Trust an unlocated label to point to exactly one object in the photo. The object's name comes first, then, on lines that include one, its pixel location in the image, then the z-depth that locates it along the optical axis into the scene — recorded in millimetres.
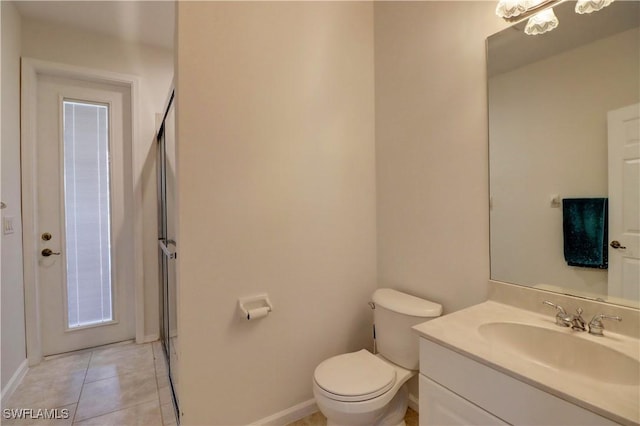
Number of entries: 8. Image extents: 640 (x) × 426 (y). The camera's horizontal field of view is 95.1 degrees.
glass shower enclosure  1661
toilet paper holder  1470
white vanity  722
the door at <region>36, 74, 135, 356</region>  2340
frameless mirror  1007
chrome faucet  1036
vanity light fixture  1174
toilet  1308
